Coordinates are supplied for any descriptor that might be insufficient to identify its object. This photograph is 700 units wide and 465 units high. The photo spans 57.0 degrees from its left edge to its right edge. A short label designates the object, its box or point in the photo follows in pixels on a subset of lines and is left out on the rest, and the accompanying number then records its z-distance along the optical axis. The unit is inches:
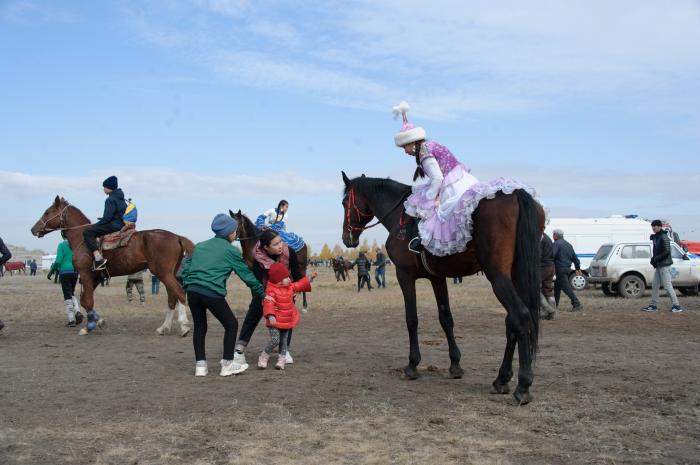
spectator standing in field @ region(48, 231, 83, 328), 562.3
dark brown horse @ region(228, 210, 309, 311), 527.8
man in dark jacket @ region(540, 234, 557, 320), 578.9
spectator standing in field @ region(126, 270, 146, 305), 816.9
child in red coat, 315.0
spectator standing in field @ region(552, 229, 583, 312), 657.6
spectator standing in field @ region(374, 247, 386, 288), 1285.4
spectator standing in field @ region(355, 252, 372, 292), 1165.1
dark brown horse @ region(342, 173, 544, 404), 245.0
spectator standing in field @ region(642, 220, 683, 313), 609.0
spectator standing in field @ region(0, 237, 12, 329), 506.3
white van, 1157.7
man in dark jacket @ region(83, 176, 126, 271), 489.7
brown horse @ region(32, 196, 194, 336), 484.7
